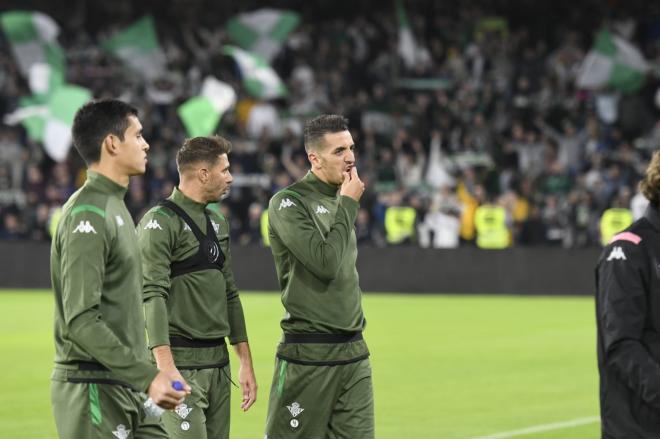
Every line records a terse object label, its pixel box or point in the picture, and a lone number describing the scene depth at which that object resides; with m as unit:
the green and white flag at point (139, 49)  33.91
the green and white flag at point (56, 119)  29.12
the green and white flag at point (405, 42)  33.12
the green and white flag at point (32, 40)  32.81
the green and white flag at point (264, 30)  33.72
